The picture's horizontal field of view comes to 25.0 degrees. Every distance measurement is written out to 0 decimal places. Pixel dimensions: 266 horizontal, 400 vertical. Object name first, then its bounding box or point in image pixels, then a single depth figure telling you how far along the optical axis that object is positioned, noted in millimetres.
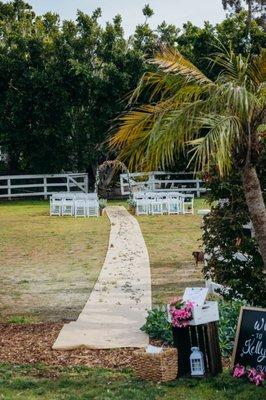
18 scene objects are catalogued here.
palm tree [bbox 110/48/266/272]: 5531
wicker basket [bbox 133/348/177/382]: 5695
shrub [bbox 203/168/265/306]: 7711
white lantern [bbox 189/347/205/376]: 5793
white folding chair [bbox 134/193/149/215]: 24584
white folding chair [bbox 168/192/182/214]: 25039
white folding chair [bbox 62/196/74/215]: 24375
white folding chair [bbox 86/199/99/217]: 24127
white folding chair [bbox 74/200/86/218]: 24062
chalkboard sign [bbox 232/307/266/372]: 5625
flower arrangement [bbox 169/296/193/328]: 5770
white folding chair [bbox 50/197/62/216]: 24636
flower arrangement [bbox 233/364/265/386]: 5504
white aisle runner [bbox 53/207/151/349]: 7184
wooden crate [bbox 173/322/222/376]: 5805
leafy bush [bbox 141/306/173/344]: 6980
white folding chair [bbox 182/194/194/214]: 25211
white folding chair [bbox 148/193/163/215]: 24844
